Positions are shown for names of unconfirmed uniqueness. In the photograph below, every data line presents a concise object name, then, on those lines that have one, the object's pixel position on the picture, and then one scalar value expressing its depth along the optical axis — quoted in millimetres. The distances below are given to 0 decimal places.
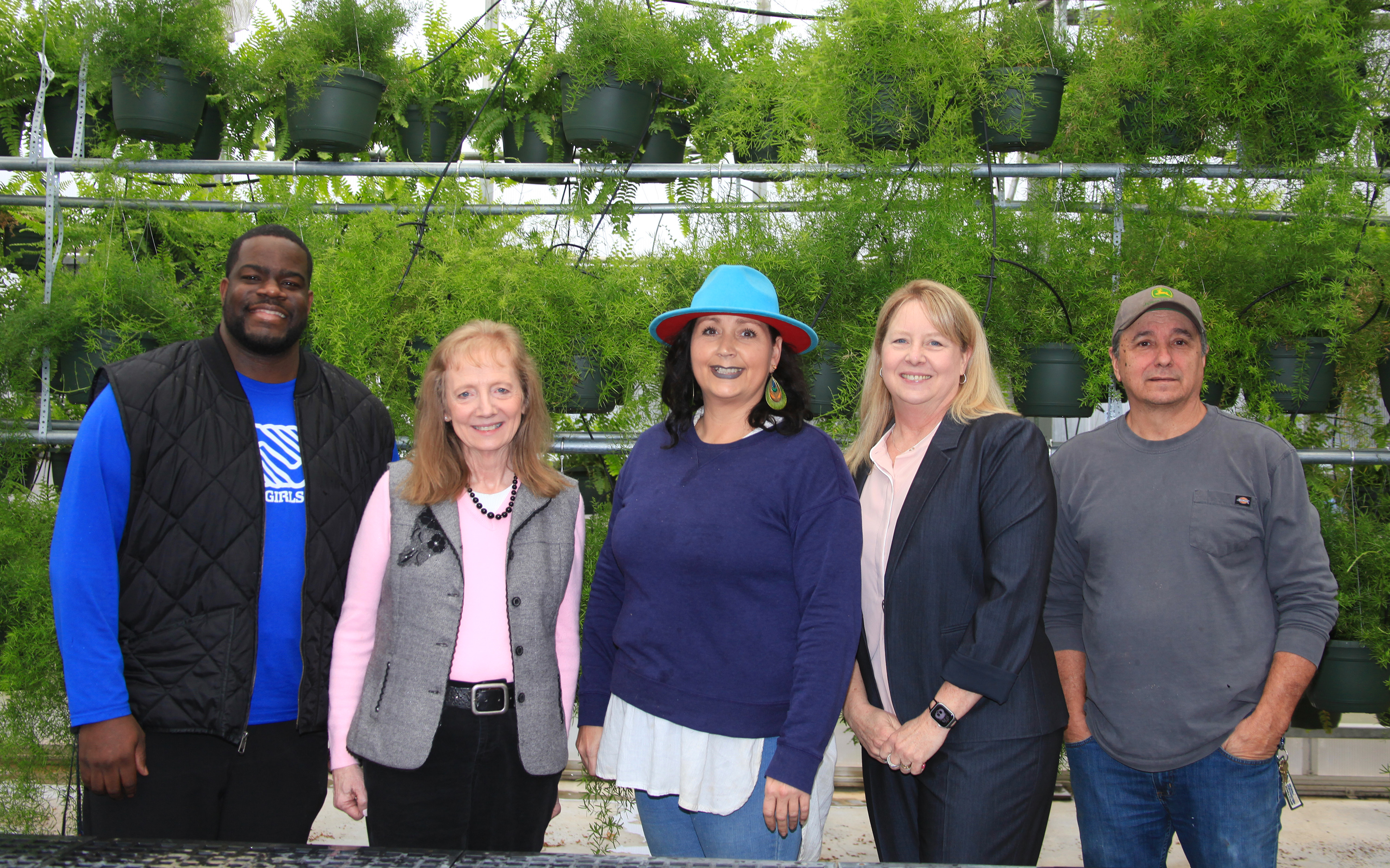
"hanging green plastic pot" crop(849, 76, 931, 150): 2457
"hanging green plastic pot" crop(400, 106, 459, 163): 2979
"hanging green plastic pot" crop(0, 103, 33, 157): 2906
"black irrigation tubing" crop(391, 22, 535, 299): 2488
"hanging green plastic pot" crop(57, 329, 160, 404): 2600
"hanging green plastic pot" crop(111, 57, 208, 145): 2689
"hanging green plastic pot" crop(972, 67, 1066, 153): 2471
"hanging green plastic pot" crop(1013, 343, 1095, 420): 2488
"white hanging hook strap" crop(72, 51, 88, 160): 2773
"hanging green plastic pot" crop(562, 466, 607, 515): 2771
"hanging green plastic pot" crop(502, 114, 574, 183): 2918
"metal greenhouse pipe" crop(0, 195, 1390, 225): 2537
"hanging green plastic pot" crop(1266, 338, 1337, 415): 2398
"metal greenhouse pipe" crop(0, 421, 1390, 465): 2561
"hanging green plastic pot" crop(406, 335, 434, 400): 2488
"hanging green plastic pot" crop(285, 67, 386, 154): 2703
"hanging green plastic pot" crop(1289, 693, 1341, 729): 2625
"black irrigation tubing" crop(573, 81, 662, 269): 2605
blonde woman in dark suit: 1465
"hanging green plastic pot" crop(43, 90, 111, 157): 2910
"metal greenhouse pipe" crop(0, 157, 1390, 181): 2516
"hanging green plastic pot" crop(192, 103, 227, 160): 2965
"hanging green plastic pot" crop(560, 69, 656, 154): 2625
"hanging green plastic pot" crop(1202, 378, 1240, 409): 2508
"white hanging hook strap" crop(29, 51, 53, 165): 2707
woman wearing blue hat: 1457
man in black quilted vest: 1561
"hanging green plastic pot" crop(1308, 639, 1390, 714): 2342
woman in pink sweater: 1537
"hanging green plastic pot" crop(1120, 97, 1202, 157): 2549
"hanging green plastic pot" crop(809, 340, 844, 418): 2463
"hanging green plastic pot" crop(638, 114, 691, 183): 2846
